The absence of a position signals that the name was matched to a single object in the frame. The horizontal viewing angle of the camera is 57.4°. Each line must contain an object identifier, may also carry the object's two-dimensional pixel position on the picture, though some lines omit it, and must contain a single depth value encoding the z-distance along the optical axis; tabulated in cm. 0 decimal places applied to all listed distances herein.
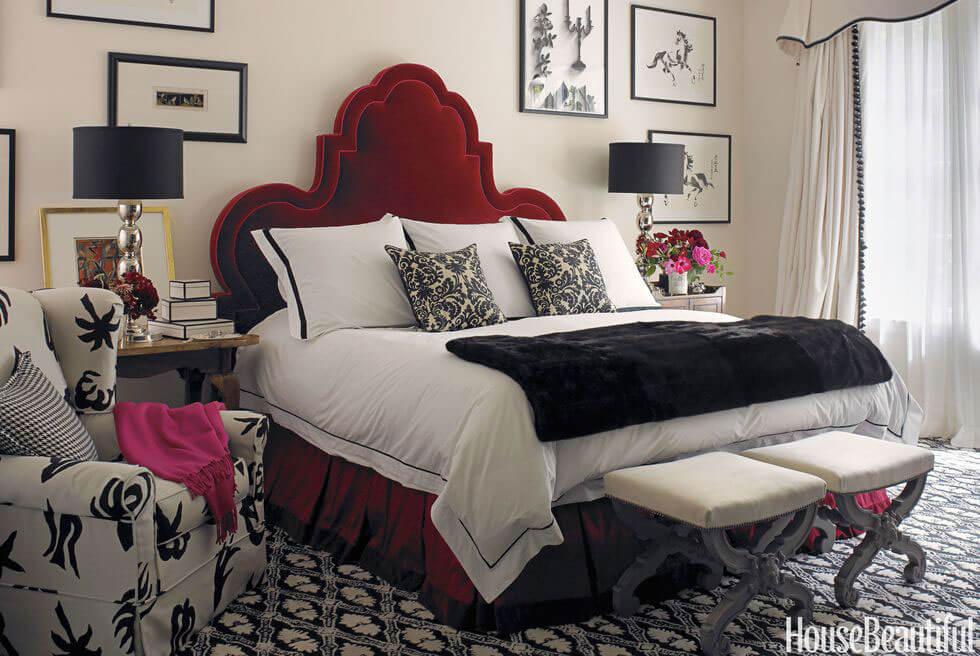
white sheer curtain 473
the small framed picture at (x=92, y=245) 372
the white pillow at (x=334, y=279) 359
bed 248
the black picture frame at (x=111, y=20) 370
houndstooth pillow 231
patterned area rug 249
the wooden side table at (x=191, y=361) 333
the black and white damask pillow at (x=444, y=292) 357
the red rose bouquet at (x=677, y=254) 498
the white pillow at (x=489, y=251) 402
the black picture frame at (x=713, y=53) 538
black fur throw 256
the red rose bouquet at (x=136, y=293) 337
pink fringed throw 249
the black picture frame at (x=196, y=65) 383
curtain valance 425
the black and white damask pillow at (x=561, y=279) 400
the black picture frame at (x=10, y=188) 364
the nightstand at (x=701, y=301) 497
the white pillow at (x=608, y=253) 435
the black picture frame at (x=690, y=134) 554
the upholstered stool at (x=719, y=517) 234
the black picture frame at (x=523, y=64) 495
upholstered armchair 219
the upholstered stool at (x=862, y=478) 268
